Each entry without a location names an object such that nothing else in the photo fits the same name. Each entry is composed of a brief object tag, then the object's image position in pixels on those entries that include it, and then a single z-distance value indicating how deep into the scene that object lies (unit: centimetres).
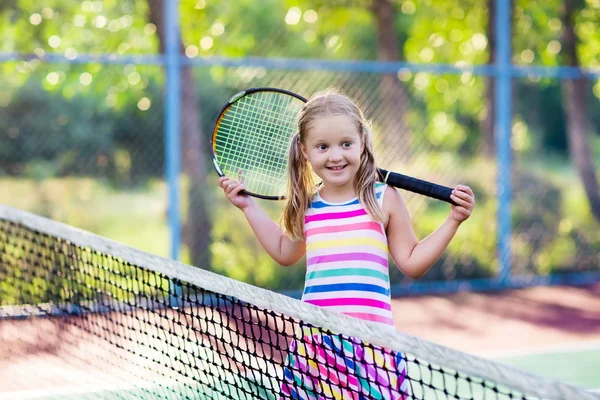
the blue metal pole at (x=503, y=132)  695
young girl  229
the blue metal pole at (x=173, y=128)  598
